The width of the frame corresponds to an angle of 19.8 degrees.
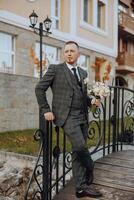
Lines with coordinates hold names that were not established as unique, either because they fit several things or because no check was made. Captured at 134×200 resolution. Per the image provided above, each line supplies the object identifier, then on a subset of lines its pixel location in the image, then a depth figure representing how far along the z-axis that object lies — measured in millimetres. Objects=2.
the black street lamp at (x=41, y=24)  9621
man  4188
